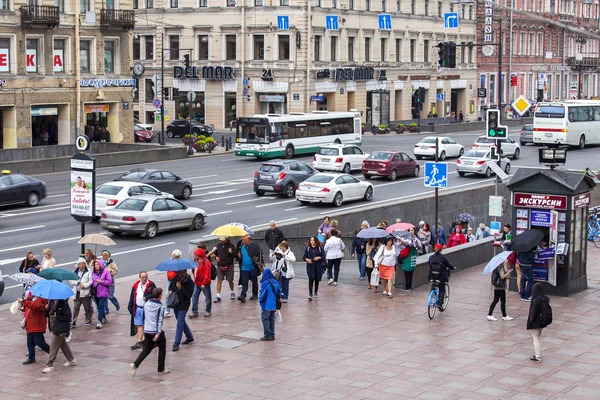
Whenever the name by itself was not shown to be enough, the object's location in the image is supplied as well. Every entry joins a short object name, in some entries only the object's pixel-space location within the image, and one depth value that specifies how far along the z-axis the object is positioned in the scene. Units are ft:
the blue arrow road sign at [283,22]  260.83
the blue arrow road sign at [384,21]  282.77
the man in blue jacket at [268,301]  61.98
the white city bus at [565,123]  208.95
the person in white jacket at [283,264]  70.18
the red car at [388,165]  158.10
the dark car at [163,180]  131.13
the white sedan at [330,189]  131.01
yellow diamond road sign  124.06
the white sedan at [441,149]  188.24
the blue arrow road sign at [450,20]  270.32
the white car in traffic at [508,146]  186.54
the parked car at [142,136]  238.68
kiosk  75.82
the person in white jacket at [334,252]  78.84
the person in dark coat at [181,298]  59.82
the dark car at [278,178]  138.72
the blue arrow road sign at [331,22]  264.52
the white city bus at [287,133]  187.64
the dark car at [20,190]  125.18
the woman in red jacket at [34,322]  56.80
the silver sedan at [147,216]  106.11
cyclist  69.21
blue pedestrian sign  92.32
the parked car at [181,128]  250.78
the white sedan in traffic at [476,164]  162.20
